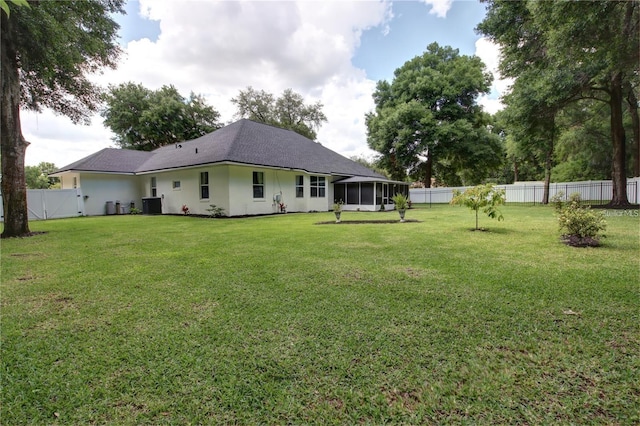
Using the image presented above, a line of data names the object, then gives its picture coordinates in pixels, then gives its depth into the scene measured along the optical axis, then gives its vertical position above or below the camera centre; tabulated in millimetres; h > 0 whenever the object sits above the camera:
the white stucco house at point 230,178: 13812 +1584
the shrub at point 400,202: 10719 -13
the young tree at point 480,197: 7730 +77
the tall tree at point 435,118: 24234 +7430
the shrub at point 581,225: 5791 -561
